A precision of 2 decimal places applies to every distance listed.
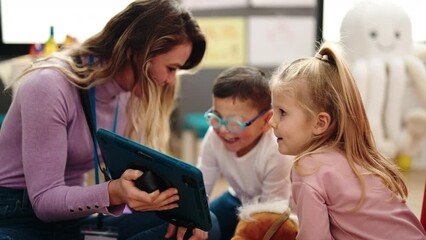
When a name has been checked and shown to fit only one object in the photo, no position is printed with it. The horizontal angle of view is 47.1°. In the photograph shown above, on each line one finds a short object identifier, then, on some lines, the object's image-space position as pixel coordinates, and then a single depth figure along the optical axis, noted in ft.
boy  4.25
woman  3.50
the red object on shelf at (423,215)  3.80
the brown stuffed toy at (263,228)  3.75
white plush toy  7.52
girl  3.18
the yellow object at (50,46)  6.29
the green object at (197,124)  7.97
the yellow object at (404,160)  8.17
